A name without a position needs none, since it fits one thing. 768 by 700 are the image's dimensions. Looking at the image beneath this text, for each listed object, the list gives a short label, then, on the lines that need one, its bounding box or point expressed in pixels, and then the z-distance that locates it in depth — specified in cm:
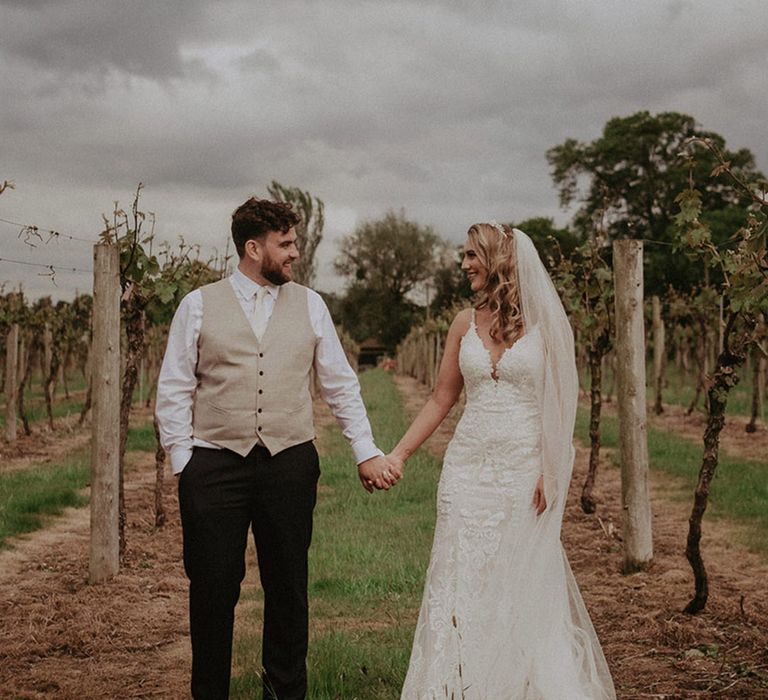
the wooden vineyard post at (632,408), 666
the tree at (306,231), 4622
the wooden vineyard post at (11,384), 1430
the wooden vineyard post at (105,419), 655
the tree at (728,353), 480
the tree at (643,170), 4088
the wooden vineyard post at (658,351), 1819
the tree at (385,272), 7388
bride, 398
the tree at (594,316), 879
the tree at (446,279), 7262
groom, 373
